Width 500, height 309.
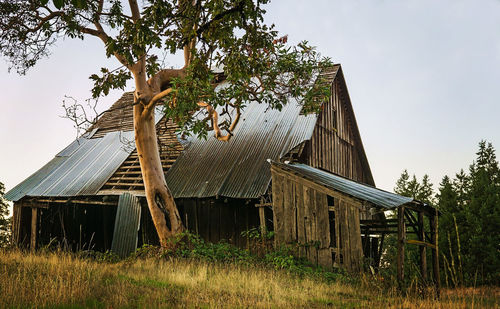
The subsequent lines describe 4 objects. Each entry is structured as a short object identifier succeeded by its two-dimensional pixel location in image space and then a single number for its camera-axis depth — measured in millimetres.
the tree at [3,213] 26886
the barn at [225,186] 11898
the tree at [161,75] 10656
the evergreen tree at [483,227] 19734
